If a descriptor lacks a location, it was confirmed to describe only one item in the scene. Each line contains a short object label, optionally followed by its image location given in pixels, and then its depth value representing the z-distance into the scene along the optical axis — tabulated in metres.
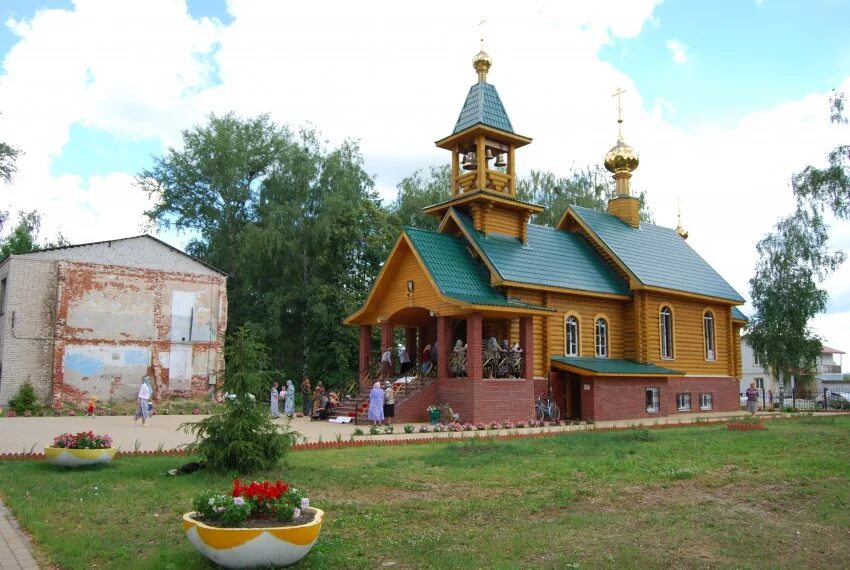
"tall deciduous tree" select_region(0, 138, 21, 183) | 29.48
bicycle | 23.56
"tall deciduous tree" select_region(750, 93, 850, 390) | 39.69
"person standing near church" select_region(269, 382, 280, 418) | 26.52
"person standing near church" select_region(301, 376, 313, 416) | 28.52
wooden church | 22.55
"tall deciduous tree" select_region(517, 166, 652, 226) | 45.41
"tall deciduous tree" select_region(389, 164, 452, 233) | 42.33
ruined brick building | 28.23
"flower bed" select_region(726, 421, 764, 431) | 17.84
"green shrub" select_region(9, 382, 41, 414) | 26.92
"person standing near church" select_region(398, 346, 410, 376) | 26.72
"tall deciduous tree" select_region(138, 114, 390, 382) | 37.81
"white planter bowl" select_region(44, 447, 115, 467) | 11.54
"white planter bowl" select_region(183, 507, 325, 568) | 6.04
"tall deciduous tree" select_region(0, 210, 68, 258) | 42.94
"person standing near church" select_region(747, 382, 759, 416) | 27.56
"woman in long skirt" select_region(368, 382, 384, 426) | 20.91
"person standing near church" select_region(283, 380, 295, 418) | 27.12
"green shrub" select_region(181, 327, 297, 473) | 11.05
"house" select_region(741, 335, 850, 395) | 64.57
